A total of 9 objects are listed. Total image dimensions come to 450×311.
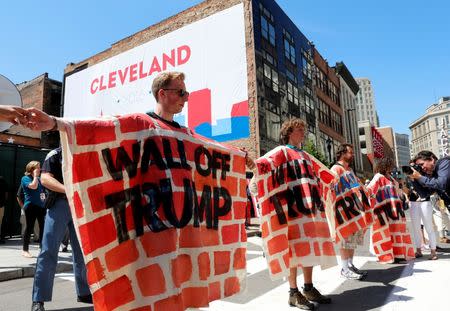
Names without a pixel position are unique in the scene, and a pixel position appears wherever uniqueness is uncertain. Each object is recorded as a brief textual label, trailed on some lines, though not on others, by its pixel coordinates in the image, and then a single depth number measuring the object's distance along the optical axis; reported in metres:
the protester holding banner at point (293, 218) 3.83
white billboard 24.67
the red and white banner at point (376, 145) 76.94
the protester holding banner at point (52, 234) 3.77
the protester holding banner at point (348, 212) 5.16
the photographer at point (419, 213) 6.80
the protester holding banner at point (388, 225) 6.24
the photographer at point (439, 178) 4.34
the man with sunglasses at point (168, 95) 2.83
